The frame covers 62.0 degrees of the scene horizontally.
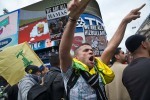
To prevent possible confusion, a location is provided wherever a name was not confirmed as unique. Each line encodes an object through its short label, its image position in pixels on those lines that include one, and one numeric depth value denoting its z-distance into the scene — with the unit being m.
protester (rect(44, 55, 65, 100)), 1.62
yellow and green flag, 2.61
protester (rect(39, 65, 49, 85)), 2.41
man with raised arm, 1.14
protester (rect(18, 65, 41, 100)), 1.90
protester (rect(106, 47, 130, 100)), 1.74
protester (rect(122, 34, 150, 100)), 1.24
